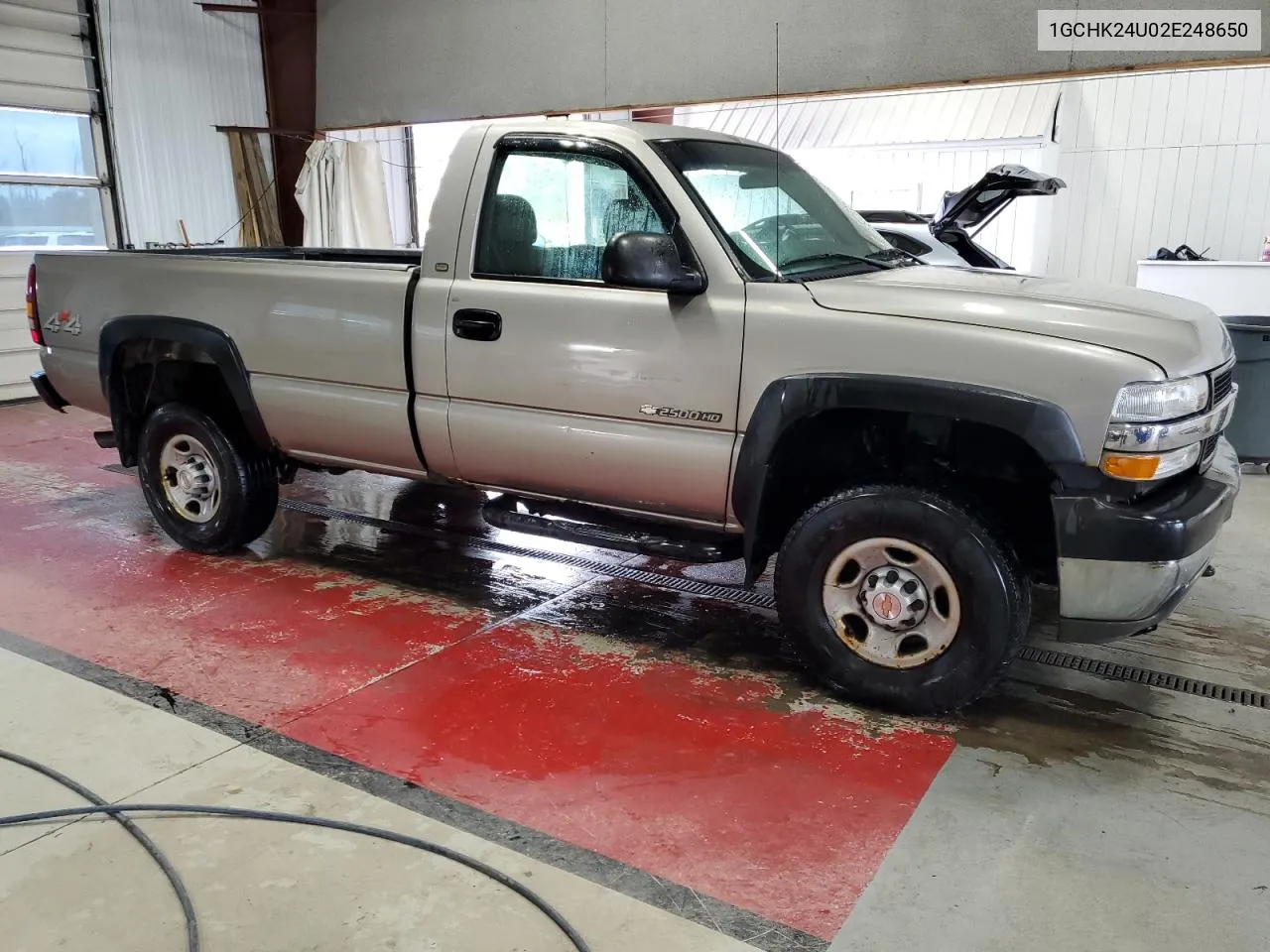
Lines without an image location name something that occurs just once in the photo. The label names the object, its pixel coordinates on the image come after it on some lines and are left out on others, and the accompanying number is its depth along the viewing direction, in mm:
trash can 6777
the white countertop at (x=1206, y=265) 11773
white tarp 11734
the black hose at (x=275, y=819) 2541
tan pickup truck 2961
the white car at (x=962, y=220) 6848
